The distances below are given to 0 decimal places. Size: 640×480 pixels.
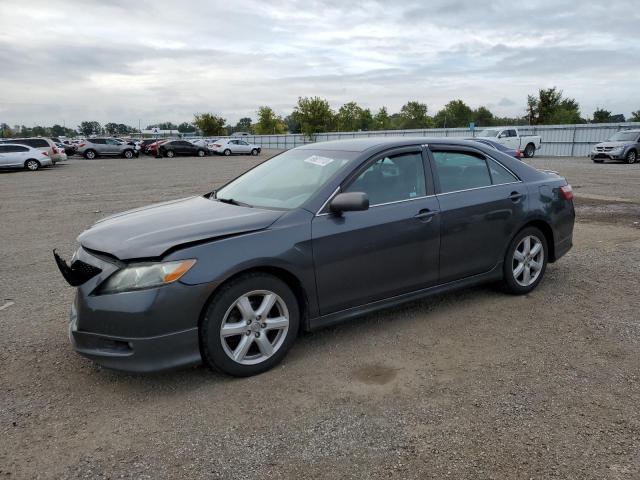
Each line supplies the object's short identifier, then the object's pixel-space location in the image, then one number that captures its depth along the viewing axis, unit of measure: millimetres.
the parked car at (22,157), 25656
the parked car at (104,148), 39500
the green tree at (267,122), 89250
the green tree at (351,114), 93812
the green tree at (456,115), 100288
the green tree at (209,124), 87250
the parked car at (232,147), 45594
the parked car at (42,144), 27730
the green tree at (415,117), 91875
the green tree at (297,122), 70500
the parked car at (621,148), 25609
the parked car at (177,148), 42288
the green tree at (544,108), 52044
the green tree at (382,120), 97469
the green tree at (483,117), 98638
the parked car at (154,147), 42812
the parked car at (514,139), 31248
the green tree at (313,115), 69125
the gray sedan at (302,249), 3291
